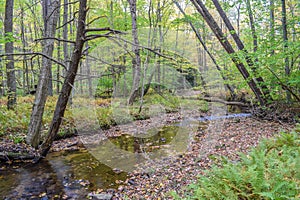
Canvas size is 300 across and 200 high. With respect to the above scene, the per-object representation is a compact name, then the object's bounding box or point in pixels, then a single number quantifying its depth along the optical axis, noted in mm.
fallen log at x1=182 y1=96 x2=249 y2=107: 11685
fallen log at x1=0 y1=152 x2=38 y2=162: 6094
